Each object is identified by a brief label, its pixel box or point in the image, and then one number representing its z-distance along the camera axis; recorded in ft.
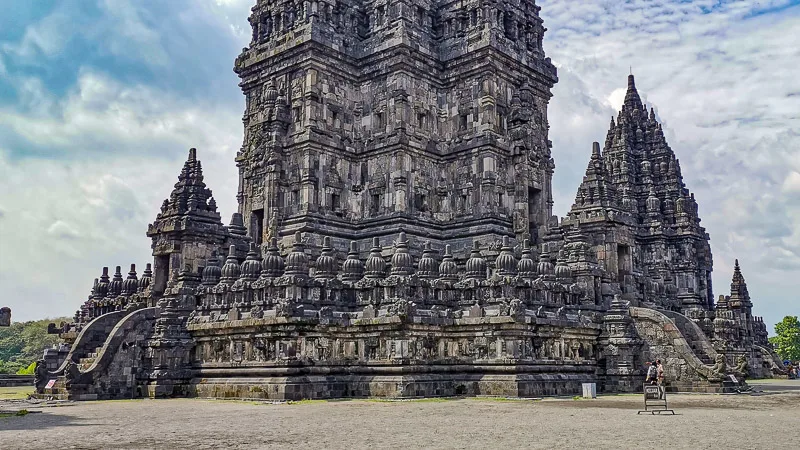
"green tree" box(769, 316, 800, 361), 261.85
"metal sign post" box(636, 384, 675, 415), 75.41
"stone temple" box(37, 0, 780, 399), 104.58
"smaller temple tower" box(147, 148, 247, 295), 125.59
